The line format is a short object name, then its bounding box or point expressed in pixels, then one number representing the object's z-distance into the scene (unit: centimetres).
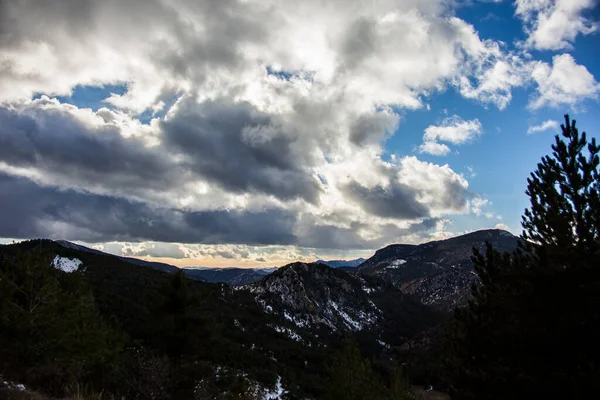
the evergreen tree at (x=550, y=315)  965
